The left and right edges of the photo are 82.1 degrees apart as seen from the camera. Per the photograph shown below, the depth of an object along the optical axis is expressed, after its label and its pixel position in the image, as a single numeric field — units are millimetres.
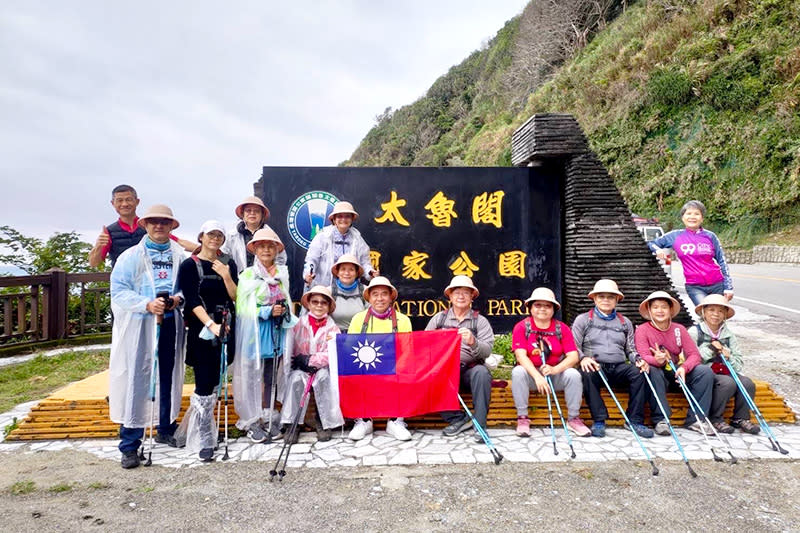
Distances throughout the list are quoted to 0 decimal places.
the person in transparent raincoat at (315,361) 4016
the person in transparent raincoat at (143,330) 3547
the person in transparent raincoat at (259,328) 3848
